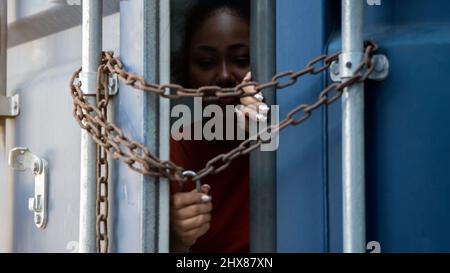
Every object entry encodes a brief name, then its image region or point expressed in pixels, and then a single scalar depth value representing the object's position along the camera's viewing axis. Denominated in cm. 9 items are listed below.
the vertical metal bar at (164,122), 306
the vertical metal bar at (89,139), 307
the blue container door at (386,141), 302
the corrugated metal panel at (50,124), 323
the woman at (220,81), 353
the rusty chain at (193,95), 300
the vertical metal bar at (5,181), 341
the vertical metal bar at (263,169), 309
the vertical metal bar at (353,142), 298
